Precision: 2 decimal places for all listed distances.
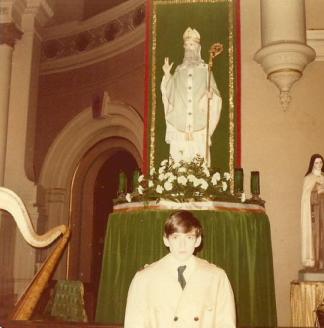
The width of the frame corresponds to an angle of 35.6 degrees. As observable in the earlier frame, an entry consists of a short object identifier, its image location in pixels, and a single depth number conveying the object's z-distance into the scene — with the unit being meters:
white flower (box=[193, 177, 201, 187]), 4.82
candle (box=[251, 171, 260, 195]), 5.46
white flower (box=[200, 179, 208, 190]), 4.81
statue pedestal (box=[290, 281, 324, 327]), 5.17
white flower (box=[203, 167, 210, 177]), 4.98
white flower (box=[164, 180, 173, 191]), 4.81
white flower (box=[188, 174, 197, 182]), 4.85
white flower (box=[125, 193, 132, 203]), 5.12
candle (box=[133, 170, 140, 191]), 5.43
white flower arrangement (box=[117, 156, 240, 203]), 4.79
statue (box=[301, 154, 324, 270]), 5.47
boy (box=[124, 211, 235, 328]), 2.02
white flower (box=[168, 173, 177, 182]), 4.86
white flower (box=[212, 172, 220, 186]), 4.91
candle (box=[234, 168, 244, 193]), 5.41
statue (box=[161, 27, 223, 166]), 6.66
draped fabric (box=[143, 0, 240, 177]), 6.97
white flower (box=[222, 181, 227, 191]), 4.96
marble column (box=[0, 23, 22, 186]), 8.40
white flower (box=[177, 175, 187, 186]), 4.82
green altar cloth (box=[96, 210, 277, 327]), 4.71
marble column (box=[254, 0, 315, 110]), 6.47
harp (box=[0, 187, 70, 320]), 3.29
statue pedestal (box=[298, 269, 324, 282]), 5.26
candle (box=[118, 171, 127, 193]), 5.45
